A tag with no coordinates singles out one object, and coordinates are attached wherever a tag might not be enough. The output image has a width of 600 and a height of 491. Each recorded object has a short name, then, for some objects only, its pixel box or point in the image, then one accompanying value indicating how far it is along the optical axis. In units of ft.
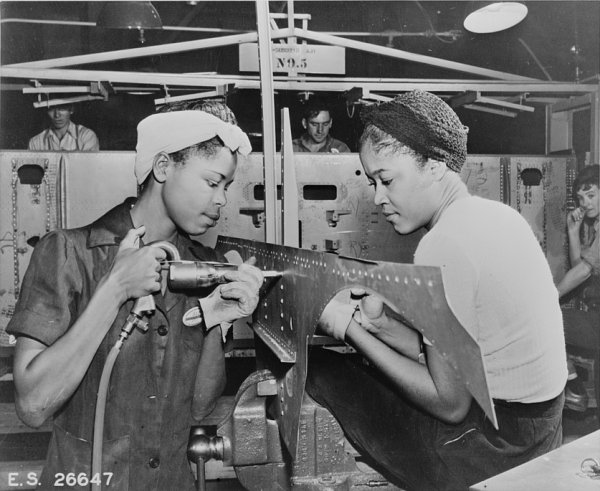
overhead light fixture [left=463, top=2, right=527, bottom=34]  4.28
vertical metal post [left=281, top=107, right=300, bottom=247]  4.01
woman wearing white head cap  3.56
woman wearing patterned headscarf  2.93
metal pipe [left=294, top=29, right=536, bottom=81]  4.43
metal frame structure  4.07
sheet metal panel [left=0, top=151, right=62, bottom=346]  4.34
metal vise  3.56
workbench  2.64
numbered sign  4.46
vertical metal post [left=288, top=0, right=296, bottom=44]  4.85
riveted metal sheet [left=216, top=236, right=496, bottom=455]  2.40
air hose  3.69
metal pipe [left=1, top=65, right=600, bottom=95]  4.17
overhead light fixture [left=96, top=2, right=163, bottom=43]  4.28
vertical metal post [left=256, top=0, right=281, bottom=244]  3.97
